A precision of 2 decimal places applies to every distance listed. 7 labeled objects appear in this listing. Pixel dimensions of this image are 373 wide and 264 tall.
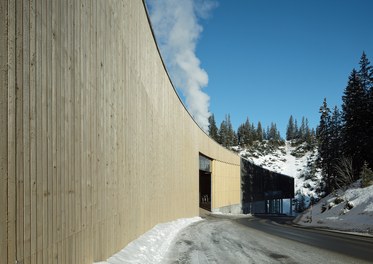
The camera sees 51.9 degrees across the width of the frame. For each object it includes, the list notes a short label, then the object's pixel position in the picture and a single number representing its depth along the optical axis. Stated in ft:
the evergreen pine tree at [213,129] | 497.29
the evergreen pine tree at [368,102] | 158.31
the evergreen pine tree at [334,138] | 219.59
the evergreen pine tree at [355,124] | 165.58
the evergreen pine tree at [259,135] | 614.75
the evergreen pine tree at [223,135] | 506.48
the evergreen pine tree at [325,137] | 236.22
